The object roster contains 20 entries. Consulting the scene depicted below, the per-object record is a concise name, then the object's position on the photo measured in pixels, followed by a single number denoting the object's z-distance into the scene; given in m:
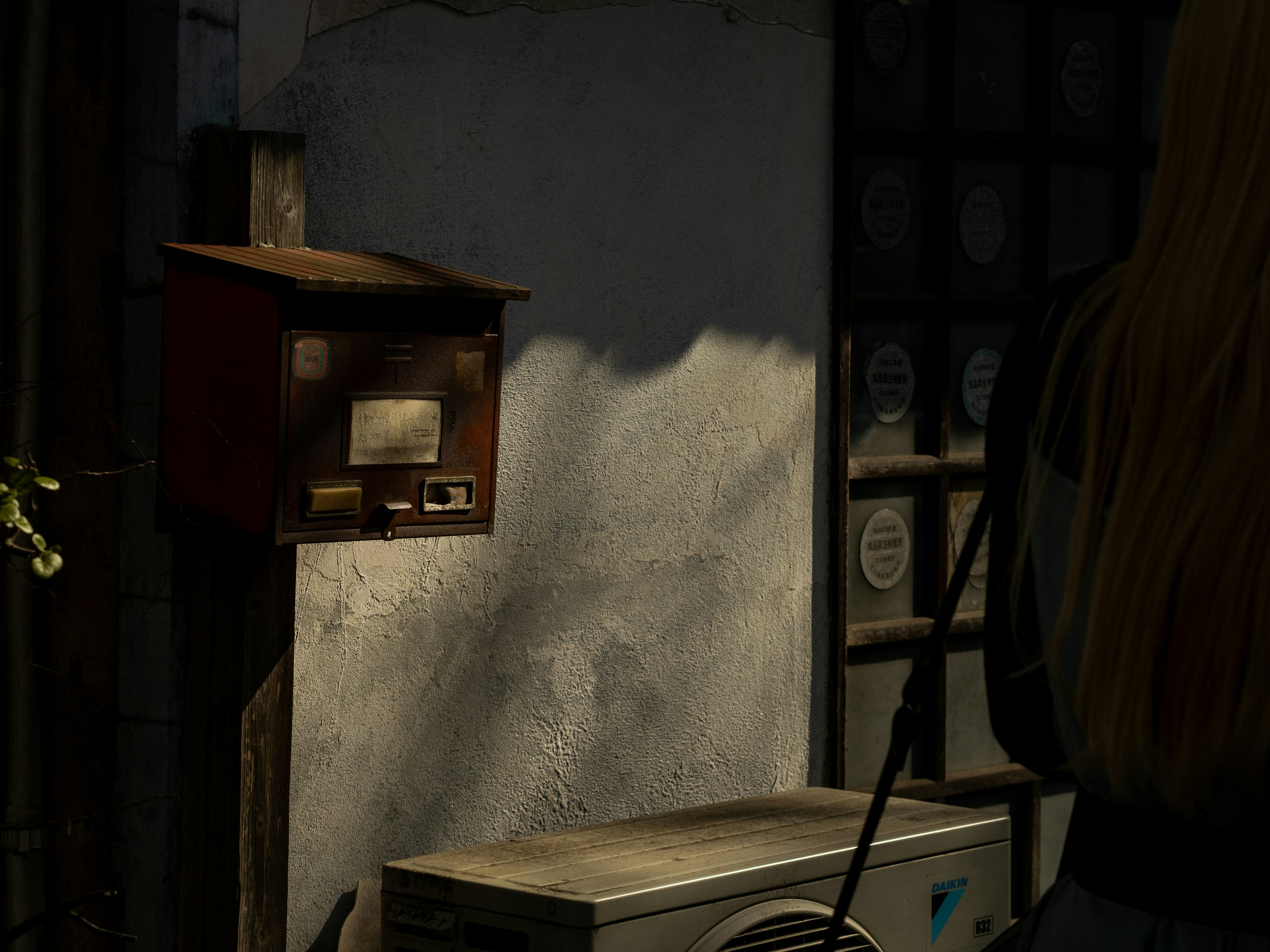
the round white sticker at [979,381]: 3.99
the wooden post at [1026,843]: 4.15
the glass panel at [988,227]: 3.95
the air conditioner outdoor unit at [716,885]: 2.38
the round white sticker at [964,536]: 3.97
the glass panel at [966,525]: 3.97
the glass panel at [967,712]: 4.01
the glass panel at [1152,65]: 4.27
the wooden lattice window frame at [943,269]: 3.65
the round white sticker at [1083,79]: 4.12
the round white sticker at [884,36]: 3.68
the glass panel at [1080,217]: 4.15
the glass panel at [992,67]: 3.91
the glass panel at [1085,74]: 4.11
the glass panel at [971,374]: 3.97
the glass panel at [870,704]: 3.75
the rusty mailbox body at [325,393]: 2.14
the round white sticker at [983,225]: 3.96
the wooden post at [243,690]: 2.34
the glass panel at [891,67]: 3.68
